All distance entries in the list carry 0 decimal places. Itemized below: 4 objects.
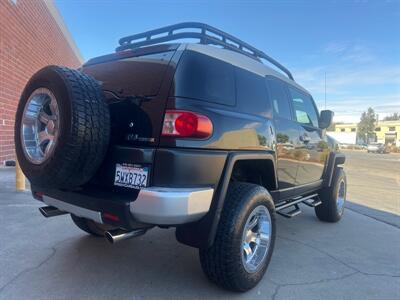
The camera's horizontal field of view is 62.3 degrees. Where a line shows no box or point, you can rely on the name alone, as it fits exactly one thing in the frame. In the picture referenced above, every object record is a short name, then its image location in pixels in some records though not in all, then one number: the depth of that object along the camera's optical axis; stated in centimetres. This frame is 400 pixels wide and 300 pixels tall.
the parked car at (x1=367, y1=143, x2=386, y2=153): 4688
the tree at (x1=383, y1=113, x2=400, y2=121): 10897
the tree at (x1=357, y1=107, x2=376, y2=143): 7544
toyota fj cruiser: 230
